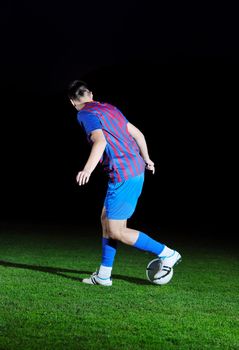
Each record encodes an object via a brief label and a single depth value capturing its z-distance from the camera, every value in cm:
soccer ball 672
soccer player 652
